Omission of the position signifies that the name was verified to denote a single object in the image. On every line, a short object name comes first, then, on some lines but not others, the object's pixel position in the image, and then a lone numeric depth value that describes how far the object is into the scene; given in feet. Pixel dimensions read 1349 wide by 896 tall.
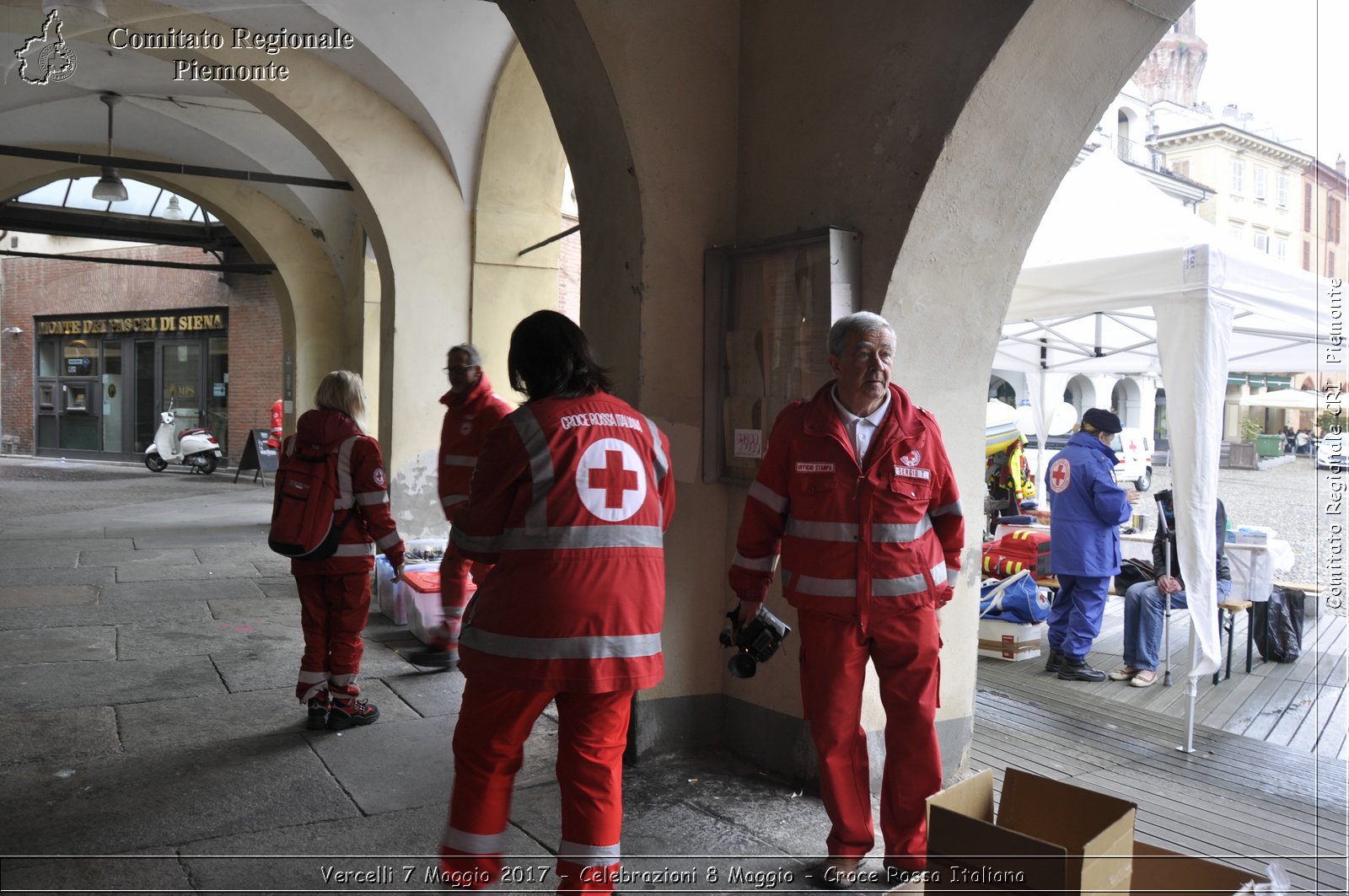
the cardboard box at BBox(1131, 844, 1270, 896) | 6.89
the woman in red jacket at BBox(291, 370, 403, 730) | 14.47
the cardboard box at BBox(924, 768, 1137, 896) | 6.51
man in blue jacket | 21.65
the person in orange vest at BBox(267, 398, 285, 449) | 53.80
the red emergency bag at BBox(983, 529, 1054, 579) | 25.40
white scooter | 67.31
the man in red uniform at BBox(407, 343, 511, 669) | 17.46
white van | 69.41
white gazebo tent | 16.34
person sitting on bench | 20.83
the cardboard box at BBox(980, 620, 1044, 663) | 22.94
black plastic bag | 22.70
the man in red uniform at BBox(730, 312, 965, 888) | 10.23
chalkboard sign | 59.26
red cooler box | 20.29
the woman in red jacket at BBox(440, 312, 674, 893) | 8.41
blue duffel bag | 22.97
